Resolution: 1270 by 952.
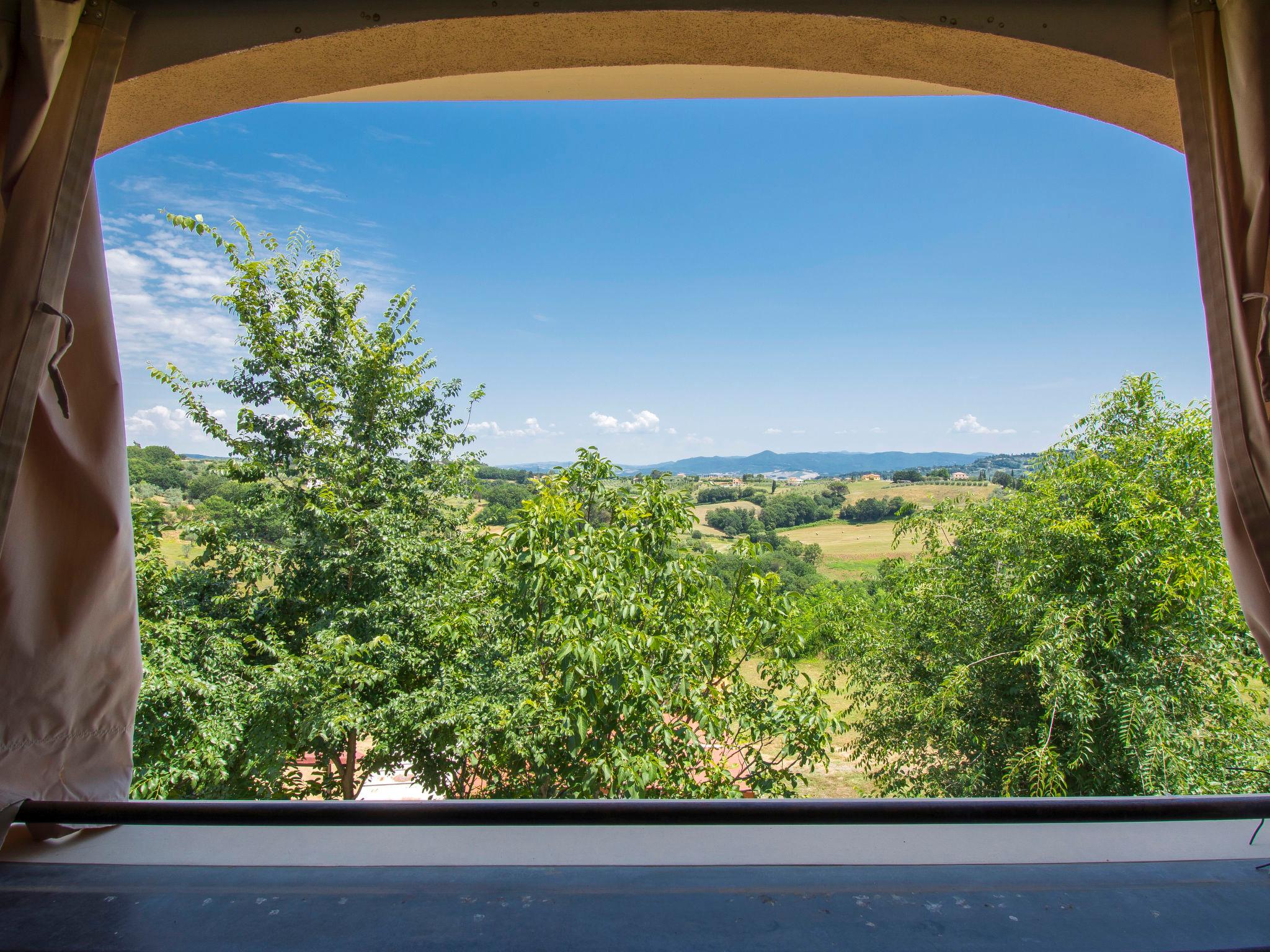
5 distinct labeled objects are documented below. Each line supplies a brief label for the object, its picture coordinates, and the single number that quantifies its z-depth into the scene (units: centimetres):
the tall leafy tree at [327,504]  299
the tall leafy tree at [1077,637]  259
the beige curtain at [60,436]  65
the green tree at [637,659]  199
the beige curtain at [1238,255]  66
